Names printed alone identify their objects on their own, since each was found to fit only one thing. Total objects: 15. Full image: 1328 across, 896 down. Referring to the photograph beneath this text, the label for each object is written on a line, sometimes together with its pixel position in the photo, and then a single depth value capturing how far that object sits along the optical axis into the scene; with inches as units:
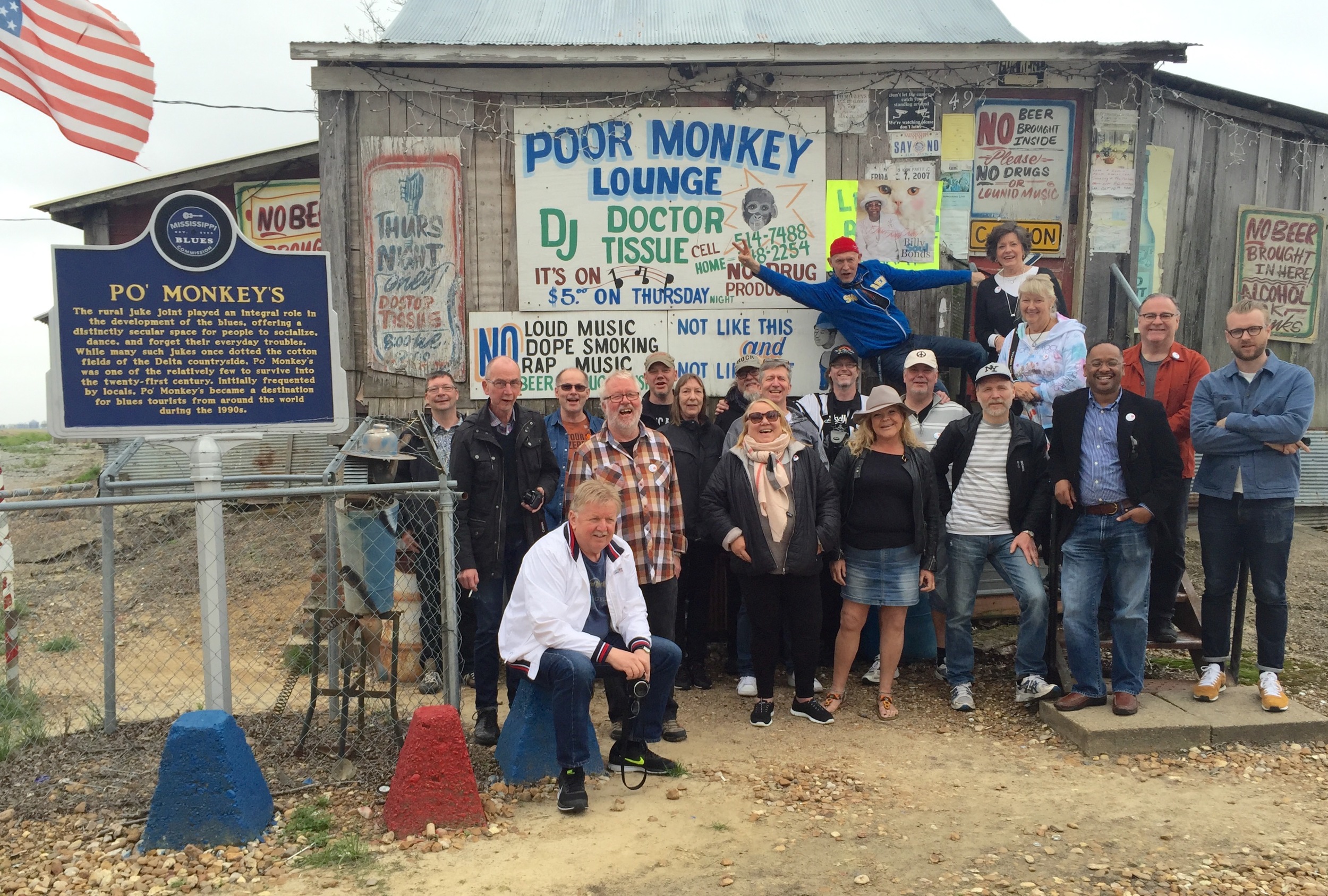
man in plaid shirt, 198.7
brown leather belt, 204.2
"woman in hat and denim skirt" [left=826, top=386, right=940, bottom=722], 212.1
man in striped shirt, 214.1
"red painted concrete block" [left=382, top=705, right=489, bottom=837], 157.6
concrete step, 193.8
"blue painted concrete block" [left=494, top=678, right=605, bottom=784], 176.7
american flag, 221.0
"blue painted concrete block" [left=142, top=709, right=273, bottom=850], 152.6
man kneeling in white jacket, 165.3
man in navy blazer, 201.6
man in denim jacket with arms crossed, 199.3
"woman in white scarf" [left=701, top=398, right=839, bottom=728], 205.2
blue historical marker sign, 173.5
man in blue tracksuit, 265.0
